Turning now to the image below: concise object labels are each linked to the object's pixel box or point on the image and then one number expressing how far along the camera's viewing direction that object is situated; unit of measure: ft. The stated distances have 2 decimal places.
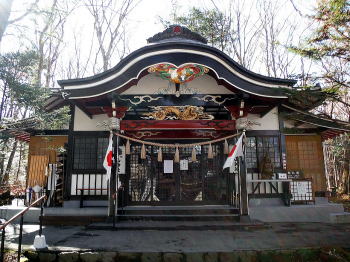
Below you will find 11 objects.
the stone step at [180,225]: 26.58
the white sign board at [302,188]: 34.53
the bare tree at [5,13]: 22.95
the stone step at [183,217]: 28.76
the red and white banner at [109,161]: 27.54
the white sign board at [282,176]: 33.46
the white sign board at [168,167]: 34.06
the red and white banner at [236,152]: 27.86
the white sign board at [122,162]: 33.01
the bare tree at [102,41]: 66.33
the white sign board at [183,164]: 34.09
